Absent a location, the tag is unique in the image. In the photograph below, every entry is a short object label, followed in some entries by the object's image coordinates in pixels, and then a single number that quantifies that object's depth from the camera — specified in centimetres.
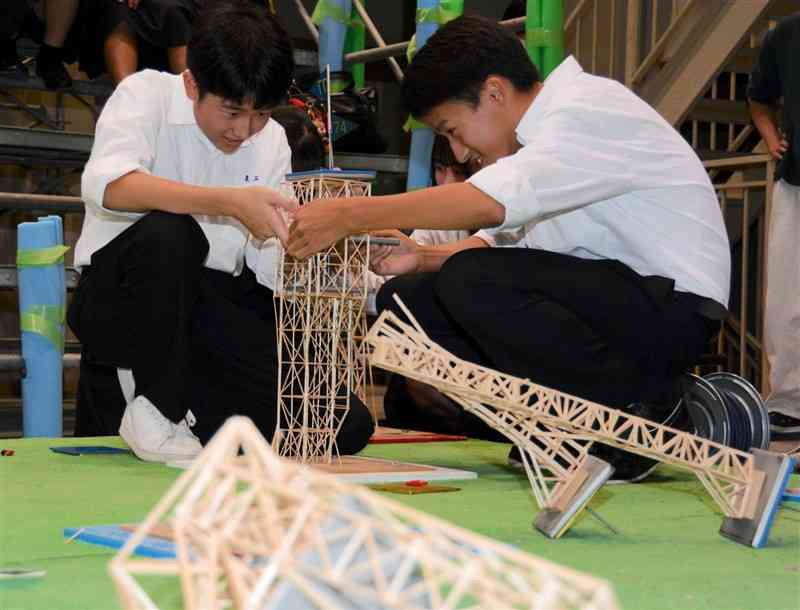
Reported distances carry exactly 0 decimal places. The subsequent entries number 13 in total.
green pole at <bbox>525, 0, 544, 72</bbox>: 305
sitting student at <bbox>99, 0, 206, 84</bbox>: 319
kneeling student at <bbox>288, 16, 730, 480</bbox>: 179
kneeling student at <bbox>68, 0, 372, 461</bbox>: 186
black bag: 353
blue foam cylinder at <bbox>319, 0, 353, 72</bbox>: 361
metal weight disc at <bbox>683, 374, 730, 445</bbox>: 193
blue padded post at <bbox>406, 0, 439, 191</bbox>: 326
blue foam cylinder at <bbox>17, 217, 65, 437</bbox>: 271
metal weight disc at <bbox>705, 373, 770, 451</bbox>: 198
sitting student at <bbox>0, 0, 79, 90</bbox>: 325
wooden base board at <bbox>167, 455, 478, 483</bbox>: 176
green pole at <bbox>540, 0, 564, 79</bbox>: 305
